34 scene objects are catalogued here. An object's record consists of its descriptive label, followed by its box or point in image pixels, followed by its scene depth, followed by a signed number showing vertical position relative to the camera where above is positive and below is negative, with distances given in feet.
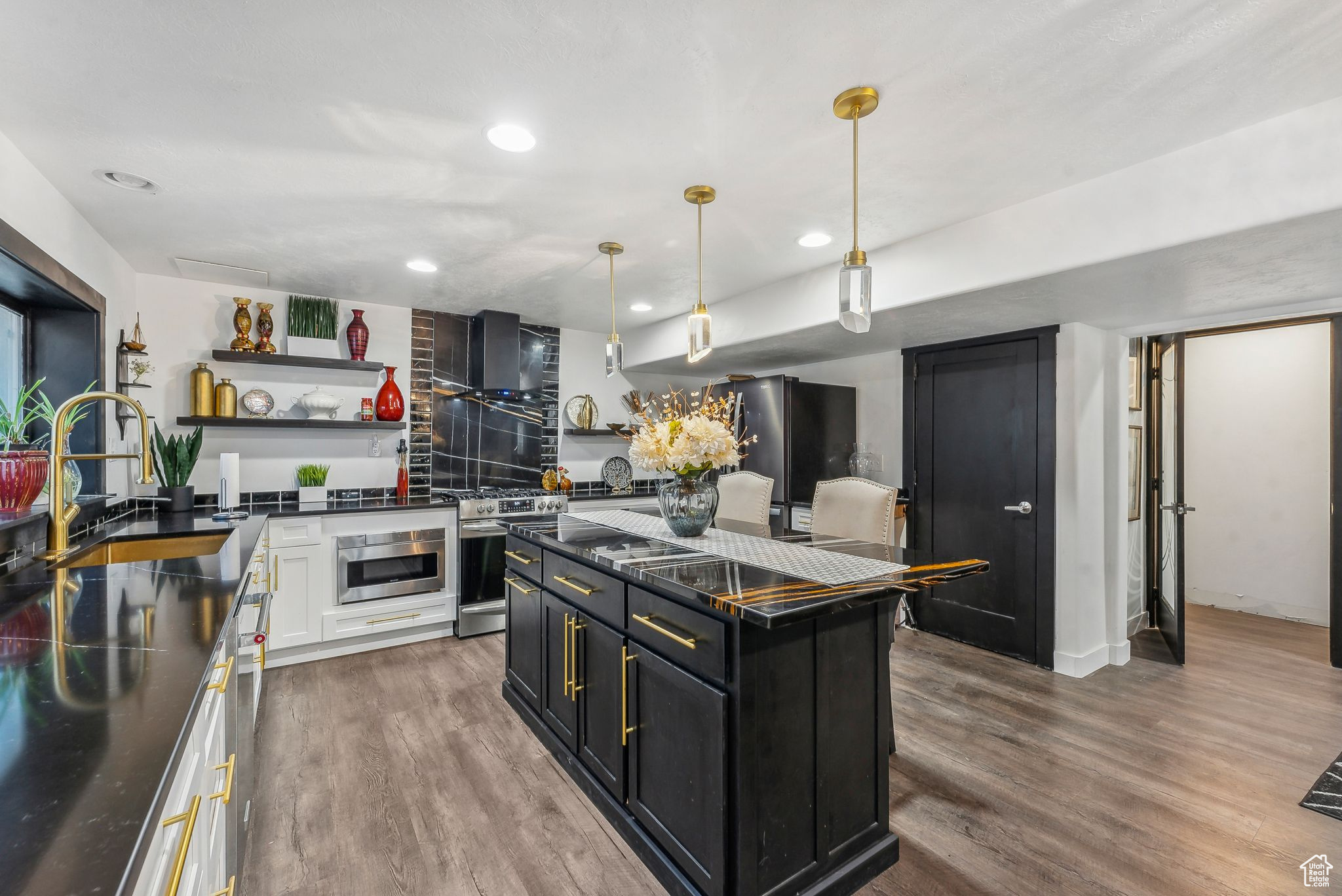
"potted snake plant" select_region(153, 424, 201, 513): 11.21 -0.36
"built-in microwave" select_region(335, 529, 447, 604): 12.40 -2.47
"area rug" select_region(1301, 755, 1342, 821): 6.95 -4.09
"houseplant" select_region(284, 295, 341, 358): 13.47 +2.75
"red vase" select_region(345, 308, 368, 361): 13.98 +2.63
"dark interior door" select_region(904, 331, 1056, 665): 11.62 -0.66
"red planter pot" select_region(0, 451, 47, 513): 5.94 -0.30
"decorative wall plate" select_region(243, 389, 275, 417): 12.95 +0.99
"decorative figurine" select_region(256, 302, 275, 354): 12.98 +2.58
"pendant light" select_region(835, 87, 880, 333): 5.84 +1.69
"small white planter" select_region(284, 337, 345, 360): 13.43 +2.27
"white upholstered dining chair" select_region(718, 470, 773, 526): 11.18 -0.89
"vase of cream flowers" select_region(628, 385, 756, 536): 7.77 -0.09
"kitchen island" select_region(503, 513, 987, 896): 5.08 -2.47
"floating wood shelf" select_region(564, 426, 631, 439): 17.30 +0.50
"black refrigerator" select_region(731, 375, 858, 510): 15.03 +0.47
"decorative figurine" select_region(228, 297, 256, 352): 12.68 +2.60
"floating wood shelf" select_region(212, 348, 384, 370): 12.60 +1.92
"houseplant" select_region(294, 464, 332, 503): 13.21 -0.74
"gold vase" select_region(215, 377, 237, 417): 12.55 +1.02
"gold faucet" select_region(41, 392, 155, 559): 6.09 -0.38
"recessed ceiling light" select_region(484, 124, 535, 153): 6.59 +3.47
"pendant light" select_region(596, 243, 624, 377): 9.62 +1.53
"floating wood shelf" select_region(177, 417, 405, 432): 12.41 +0.55
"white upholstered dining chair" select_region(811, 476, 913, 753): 9.06 -0.94
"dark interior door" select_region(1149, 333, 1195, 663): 11.91 -0.45
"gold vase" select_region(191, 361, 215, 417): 12.30 +1.15
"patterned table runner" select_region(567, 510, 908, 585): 6.07 -1.23
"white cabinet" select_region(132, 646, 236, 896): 2.45 -1.79
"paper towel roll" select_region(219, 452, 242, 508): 11.87 -0.61
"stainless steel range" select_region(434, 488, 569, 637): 13.58 -2.52
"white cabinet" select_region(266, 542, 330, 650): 11.64 -2.86
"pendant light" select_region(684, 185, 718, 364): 8.01 +1.68
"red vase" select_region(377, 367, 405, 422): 14.26 +1.11
